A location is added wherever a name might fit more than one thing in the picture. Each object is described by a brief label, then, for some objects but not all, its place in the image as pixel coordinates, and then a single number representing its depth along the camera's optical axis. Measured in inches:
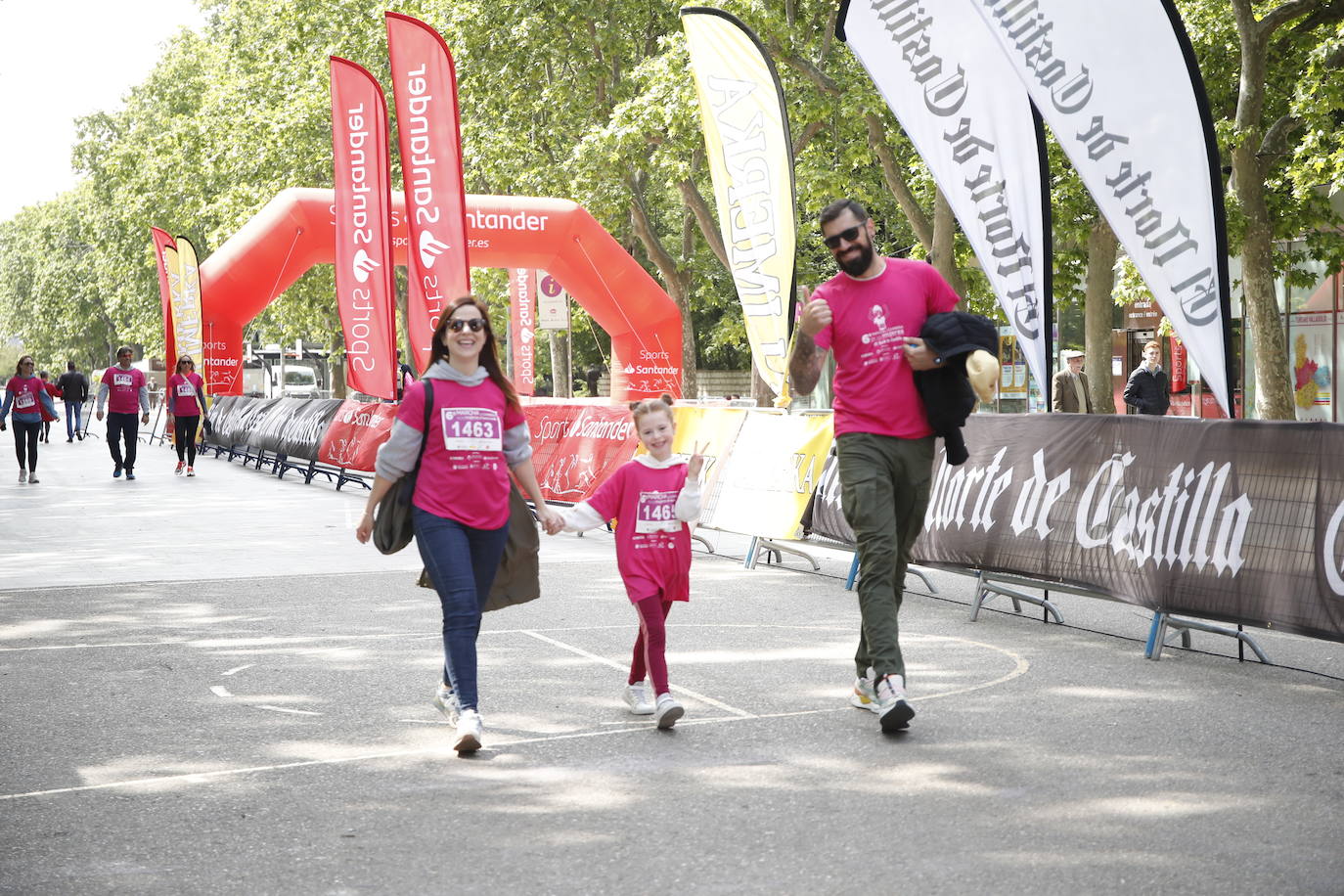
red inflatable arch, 940.0
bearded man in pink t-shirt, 245.0
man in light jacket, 665.0
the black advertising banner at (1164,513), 277.4
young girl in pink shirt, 242.2
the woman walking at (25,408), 854.5
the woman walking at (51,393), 1354.5
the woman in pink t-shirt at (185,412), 939.3
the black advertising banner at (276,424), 906.7
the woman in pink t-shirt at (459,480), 228.2
